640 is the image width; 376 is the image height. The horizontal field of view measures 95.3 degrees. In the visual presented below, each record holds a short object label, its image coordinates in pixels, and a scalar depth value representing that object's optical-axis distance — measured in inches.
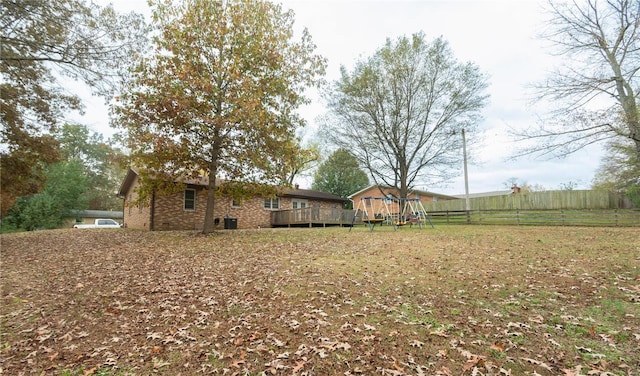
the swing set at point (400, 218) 641.0
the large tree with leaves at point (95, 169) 1708.9
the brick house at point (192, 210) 744.3
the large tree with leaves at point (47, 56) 317.1
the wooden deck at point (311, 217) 866.1
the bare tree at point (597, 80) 390.9
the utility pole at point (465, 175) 790.5
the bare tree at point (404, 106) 800.9
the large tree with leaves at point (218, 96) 462.9
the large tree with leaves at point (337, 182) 1437.0
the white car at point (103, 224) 986.5
